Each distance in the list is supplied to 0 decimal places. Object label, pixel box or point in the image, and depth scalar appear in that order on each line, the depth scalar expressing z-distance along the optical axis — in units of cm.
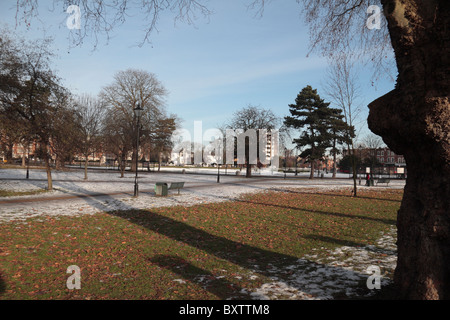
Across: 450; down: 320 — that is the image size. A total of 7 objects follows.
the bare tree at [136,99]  4131
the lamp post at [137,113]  1647
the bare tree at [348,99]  1956
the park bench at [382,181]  3005
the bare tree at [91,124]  3000
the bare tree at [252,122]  4166
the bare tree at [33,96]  1559
